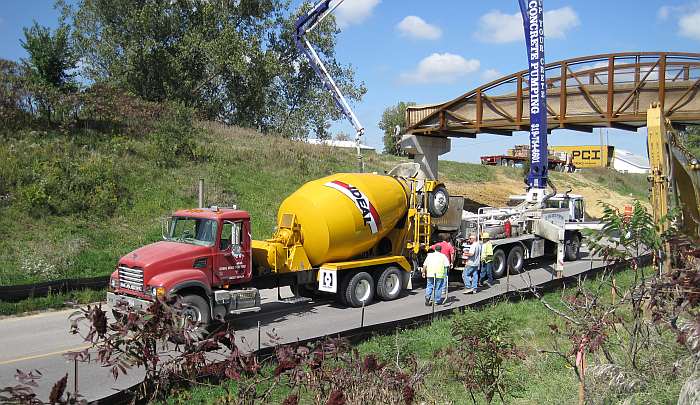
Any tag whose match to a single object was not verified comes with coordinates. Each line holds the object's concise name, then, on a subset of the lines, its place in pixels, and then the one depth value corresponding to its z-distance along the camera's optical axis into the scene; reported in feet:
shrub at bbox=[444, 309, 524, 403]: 20.48
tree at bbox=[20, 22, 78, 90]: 85.35
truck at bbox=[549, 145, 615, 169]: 214.69
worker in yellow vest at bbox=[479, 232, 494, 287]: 54.19
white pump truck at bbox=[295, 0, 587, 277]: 60.95
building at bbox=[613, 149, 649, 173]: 280.59
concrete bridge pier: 96.32
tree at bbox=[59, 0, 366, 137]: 138.10
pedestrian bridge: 81.10
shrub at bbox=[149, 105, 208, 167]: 84.99
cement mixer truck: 36.52
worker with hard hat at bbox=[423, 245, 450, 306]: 46.32
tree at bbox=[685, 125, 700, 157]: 200.74
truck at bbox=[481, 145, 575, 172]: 181.37
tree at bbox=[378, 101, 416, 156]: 234.79
